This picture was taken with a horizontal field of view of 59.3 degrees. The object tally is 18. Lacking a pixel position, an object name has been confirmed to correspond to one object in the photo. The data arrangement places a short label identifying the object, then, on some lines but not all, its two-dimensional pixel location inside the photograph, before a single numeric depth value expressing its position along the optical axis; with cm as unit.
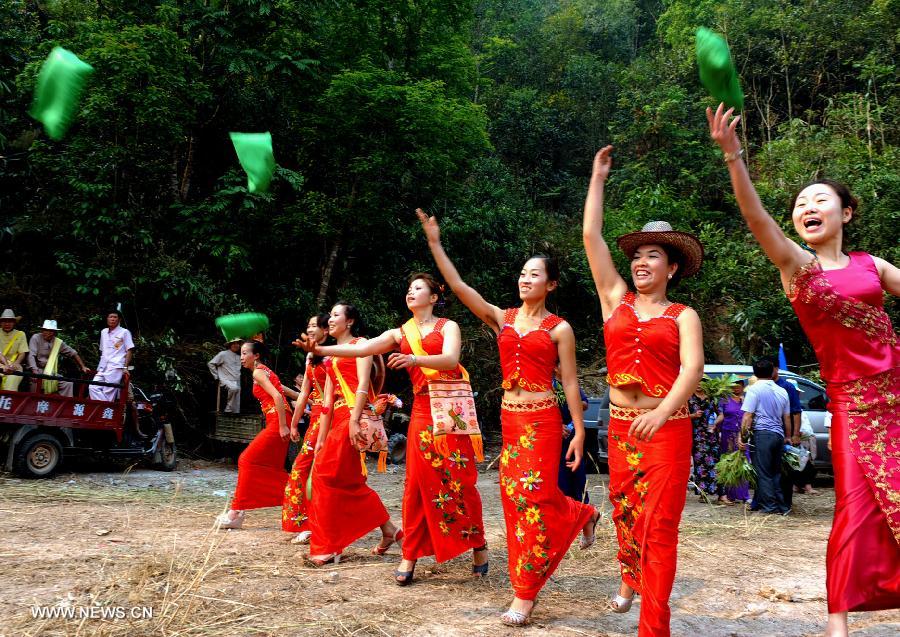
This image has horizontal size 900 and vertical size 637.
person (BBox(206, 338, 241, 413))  1280
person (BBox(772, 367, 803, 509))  887
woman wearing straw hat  358
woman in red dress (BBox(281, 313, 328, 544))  636
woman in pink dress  323
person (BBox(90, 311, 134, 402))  1102
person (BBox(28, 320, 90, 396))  1062
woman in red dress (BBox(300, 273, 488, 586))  503
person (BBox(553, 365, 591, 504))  687
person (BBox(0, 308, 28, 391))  1015
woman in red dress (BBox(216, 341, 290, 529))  686
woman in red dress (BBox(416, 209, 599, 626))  435
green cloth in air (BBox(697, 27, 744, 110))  331
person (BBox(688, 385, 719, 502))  952
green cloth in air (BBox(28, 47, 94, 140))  419
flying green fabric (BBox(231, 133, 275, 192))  452
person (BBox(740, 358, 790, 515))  866
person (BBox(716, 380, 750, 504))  939
